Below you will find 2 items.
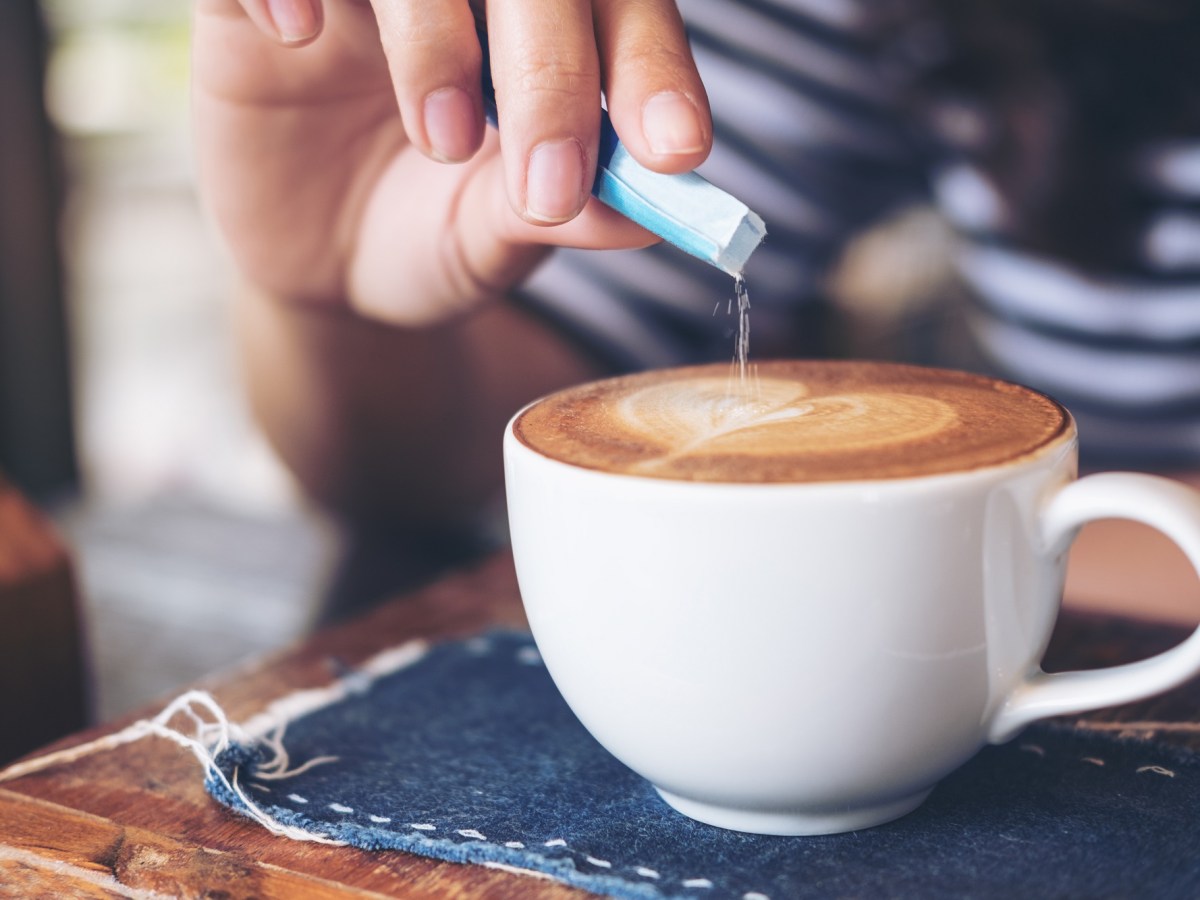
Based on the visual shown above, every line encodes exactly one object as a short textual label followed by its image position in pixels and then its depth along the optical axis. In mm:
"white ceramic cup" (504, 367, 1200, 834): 386
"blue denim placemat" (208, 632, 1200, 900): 409
